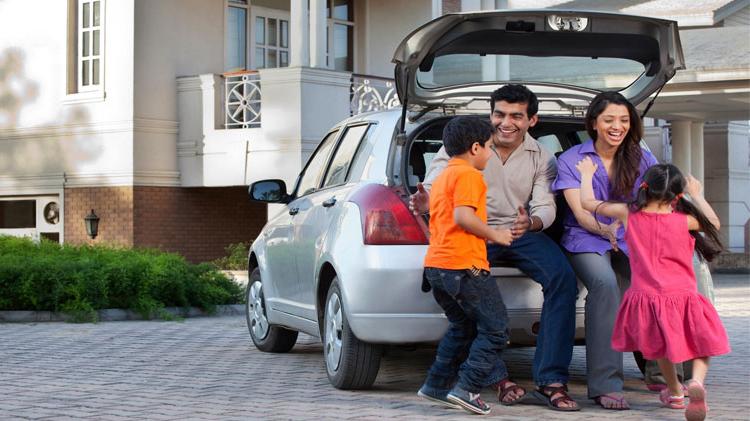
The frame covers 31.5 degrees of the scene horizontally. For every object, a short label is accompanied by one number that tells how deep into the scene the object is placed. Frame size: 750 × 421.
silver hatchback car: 7.25
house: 20.95
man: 7.09
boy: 6.71
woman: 7.12
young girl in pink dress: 6.66
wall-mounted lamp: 21.55
